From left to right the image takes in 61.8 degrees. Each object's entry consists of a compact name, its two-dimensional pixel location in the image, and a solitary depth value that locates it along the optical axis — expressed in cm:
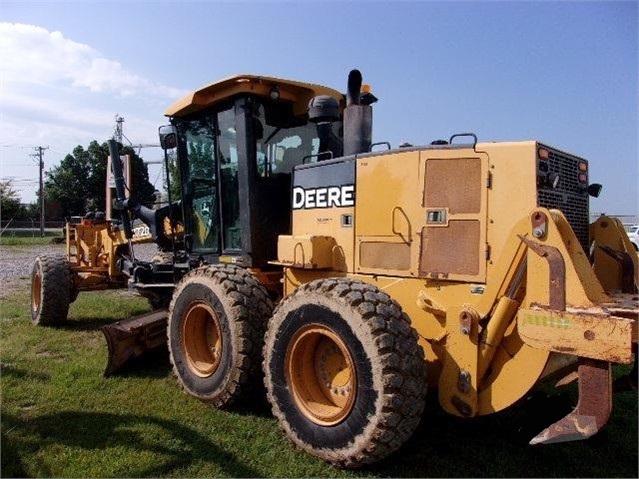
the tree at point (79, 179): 4966
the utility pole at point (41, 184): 4175
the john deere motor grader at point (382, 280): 336
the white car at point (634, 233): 2053
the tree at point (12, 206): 4038
